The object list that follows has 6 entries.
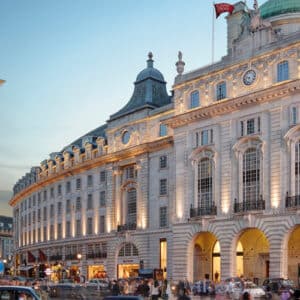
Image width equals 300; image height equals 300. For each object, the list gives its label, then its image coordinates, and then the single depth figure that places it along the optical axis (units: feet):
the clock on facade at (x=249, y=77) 188.08
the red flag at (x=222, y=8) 201.36
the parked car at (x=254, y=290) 152.91
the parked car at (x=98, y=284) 166.96
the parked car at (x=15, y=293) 91.76
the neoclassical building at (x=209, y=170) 178.29
